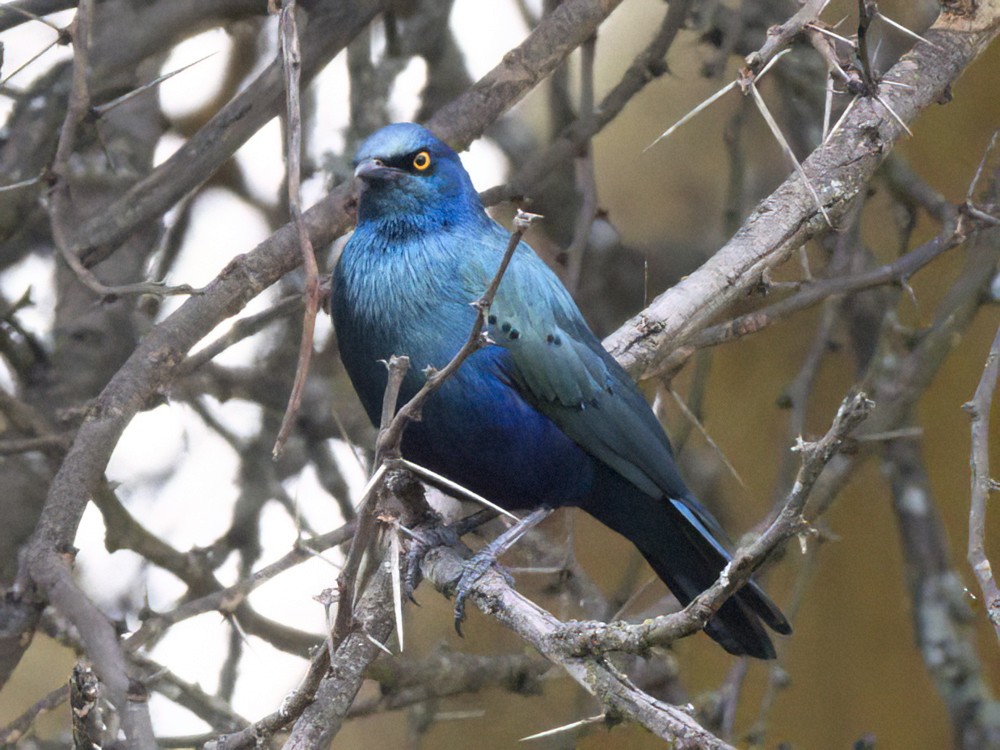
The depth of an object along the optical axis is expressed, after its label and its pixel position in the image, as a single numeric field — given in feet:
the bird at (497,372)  21.13
